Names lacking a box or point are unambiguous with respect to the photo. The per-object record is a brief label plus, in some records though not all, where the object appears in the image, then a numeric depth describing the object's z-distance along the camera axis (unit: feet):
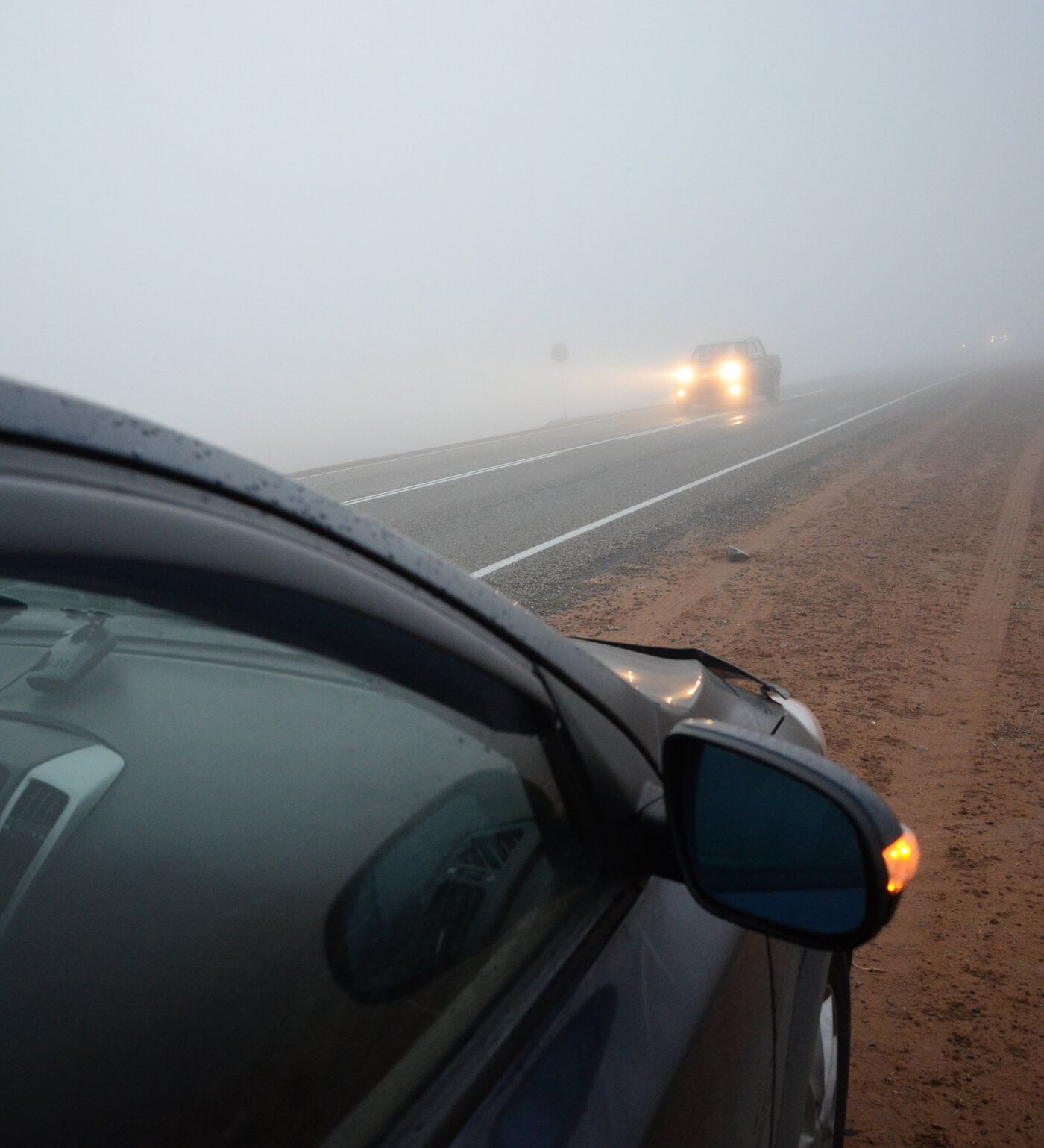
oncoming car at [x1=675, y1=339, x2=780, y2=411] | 84.99
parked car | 2.73
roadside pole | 108.68
